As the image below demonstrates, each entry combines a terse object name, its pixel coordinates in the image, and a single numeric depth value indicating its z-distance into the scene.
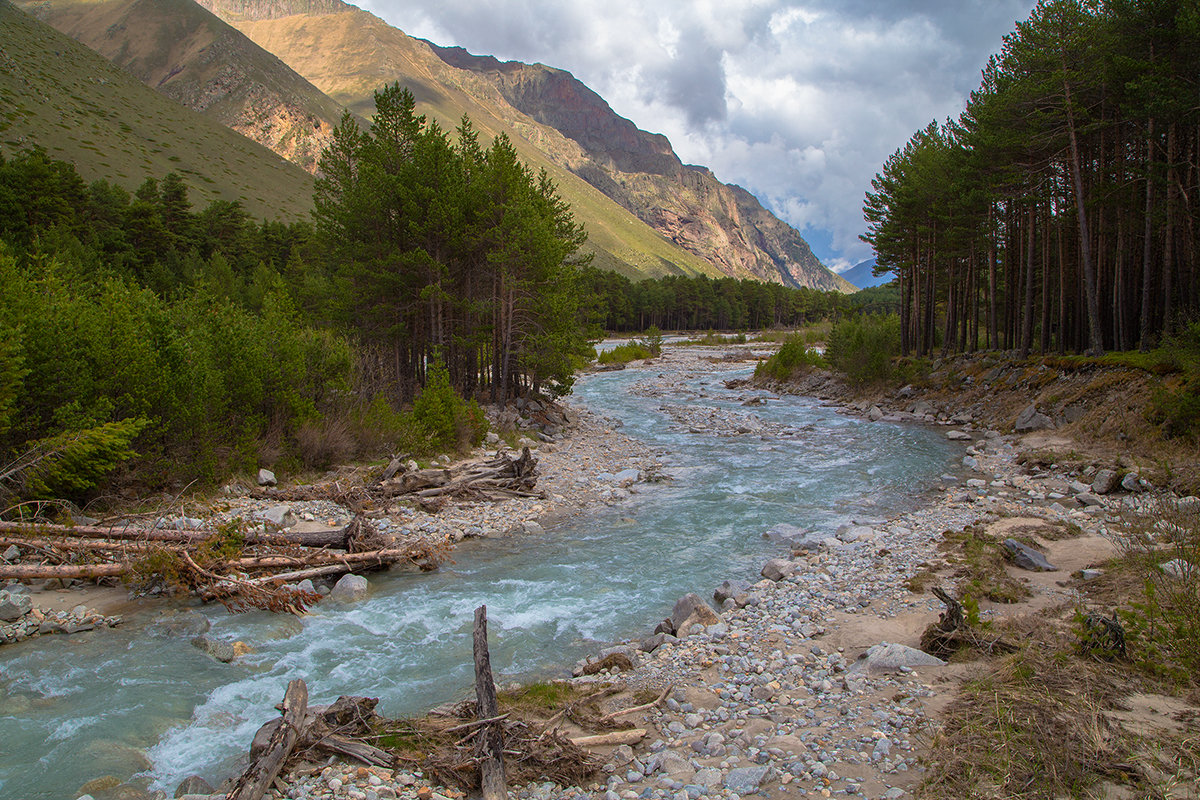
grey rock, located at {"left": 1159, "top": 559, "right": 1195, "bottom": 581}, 5.72
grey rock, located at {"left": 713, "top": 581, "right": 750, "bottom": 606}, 9.06
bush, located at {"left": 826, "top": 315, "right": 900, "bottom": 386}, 35.06
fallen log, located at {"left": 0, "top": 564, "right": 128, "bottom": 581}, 7.84
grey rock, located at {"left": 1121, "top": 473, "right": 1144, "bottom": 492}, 13.09
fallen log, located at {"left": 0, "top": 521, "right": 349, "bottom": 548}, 8.45
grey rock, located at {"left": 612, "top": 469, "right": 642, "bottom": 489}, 16.70
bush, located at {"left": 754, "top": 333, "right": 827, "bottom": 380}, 42.62
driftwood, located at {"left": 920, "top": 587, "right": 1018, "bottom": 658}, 6.20
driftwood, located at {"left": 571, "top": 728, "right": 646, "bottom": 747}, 5.23
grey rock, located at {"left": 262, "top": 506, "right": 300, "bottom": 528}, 10.88
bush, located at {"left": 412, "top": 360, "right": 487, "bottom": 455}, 16.97
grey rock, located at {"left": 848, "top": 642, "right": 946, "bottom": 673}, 6.21
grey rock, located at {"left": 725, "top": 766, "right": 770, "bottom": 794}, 4.48
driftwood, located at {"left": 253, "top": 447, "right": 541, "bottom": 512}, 12.80
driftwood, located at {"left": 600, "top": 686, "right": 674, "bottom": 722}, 5.62
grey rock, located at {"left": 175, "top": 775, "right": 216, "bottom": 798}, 4.85
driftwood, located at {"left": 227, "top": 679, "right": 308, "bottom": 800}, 4.21
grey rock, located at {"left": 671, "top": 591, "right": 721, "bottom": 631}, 8.02
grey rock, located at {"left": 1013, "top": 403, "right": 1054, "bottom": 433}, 20.76
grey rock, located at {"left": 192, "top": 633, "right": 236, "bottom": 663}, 7.12
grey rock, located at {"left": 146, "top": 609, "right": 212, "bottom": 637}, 7.64
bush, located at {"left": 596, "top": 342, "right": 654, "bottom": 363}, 60.58
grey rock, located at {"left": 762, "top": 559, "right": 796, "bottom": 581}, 9.88
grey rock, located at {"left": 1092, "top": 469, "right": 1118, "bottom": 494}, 13.54
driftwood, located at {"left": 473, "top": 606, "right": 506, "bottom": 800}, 4.51
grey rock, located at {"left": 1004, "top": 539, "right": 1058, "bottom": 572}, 9.12
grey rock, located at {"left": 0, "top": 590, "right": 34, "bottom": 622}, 7.17
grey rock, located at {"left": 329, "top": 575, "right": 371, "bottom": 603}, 9.04
